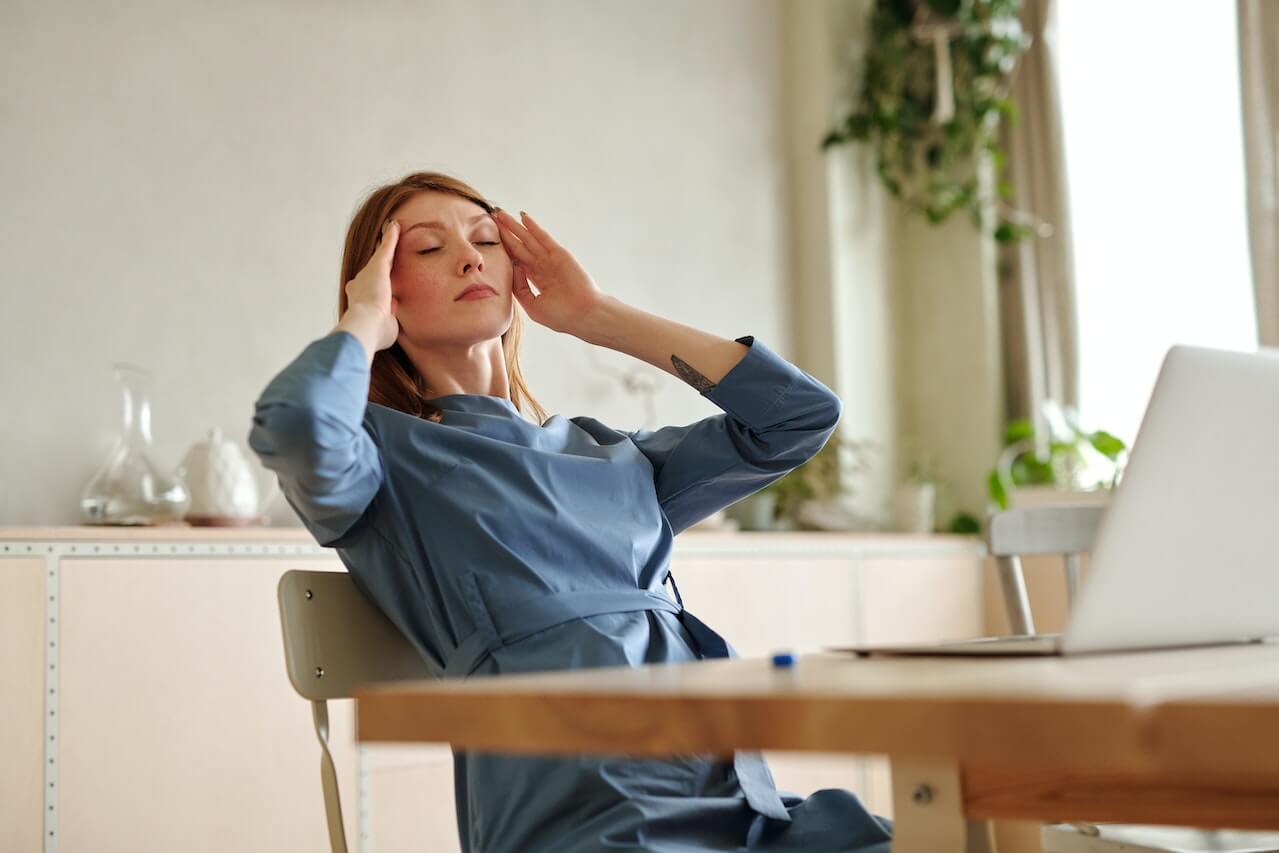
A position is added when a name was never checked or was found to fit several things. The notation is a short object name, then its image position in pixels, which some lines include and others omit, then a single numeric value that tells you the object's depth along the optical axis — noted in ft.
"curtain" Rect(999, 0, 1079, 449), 14.60
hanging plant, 14.39
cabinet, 7.55
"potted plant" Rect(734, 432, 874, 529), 13.34
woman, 3.84
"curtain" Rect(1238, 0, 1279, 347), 12.83
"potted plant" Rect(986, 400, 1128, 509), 13.44
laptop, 2.88
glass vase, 9.19
